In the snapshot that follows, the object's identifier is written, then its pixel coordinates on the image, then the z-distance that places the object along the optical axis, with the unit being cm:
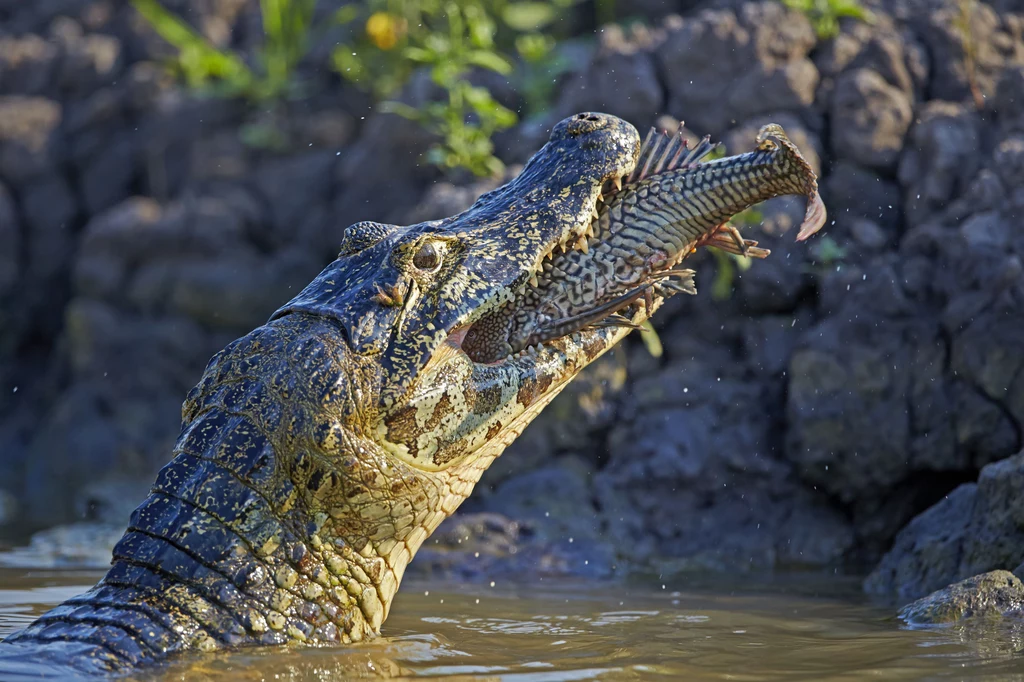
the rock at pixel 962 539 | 846
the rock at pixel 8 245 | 1867
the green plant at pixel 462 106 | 1376
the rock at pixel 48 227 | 1900
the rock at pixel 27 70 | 1962
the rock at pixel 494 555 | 1063
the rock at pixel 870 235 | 1199
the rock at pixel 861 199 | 1224
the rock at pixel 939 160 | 1199
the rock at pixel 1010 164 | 1144
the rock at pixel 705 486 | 1105
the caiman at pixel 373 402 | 607
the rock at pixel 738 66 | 1295
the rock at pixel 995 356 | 1056
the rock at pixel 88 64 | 1945
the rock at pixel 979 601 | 736
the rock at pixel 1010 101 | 1209
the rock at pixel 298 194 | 1684
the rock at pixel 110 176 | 1906
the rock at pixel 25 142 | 1900
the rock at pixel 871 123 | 1238
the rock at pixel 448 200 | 1270
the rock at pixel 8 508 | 1362
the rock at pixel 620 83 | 1345
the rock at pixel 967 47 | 1271
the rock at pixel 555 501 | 1138
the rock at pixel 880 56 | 1275
